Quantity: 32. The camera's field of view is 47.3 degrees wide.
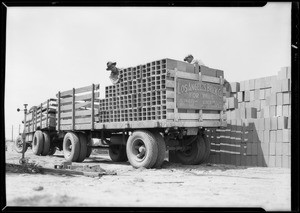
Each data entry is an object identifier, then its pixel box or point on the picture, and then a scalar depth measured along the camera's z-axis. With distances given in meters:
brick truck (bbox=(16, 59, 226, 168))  8.38
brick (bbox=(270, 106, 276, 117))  10.23
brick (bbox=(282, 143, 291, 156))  9.24
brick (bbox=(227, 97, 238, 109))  11.21
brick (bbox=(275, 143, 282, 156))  9.42
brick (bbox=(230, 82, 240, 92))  11.59
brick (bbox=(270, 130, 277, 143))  9.61
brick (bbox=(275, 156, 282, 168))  9.35
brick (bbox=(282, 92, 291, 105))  9.88
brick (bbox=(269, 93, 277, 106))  10.23
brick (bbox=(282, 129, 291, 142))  9.28
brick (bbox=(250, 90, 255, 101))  11.09
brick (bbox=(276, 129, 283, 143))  9.48
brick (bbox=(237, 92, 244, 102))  11.45
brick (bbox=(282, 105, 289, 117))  9.84
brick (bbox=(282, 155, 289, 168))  9.21
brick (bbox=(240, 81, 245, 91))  11.48
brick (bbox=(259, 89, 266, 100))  10.80
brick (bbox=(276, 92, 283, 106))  10.09
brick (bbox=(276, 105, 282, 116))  10.06
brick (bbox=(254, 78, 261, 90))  10.97
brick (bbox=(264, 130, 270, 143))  9.74
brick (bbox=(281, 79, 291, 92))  9.91
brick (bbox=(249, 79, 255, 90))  11.15
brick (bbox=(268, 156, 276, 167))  9.51
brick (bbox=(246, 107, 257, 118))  10.41
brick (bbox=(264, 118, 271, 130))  9.74
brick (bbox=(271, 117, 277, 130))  9.66
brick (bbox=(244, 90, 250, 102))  11.25
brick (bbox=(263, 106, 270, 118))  10.36
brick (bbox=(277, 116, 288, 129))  9.51
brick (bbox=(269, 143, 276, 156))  9.55
